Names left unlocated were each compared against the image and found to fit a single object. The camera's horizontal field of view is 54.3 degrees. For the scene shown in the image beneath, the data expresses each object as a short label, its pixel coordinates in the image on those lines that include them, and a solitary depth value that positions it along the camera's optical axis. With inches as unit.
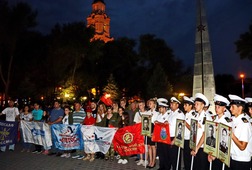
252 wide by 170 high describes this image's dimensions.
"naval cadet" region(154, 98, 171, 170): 267.7
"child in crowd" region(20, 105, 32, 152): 427.4
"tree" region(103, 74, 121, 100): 1533.0
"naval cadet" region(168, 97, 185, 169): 257.3
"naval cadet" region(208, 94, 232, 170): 182.7
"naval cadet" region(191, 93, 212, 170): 203.6
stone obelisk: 529.0
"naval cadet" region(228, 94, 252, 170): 162.4
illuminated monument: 4379.9
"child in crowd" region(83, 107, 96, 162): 333.7
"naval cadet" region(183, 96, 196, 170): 230.7
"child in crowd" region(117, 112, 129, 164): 330.6
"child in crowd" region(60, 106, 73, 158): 352.9
